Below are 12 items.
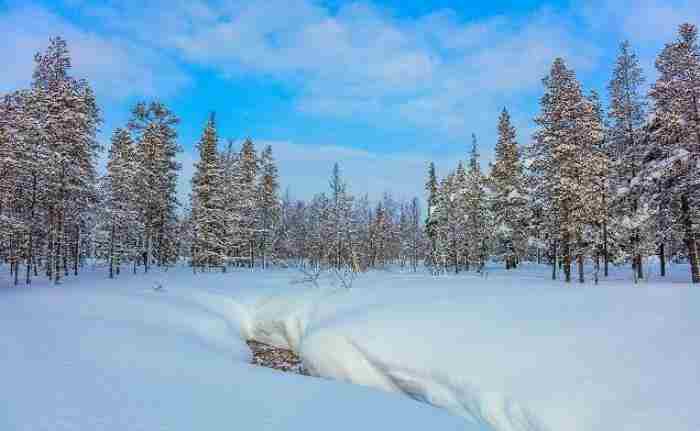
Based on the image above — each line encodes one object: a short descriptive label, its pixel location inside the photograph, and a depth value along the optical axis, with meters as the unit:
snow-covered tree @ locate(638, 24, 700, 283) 20.86
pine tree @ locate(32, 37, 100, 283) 23.80
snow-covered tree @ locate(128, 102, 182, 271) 32.94
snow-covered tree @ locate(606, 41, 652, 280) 26.38
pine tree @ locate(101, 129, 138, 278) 28.92
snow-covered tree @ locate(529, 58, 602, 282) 24.73
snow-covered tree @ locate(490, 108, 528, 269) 37.03
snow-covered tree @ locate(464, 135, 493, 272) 42.19
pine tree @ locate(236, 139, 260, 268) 42.91
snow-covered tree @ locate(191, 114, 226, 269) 36.31
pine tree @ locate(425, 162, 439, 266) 53.34
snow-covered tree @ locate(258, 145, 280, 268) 47.53
